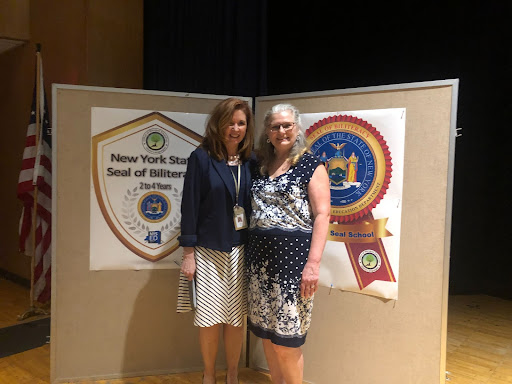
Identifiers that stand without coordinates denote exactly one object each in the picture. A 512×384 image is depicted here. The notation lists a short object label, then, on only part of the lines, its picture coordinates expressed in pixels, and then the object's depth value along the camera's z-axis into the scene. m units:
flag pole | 3.47
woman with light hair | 1.94
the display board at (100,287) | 2.42
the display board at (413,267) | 2.05
